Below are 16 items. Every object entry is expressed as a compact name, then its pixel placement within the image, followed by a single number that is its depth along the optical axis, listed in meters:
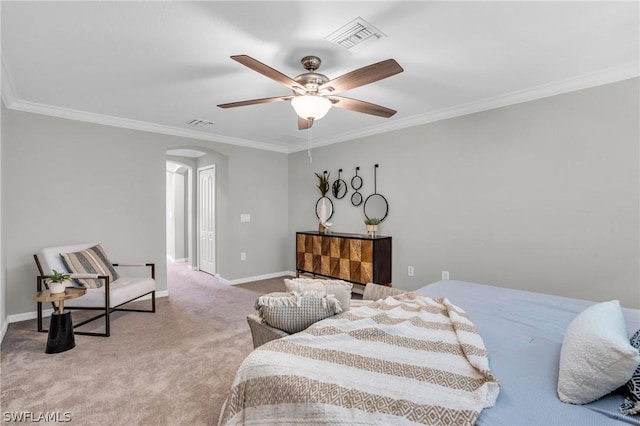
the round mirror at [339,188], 5.00
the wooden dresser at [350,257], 4.10
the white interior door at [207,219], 5.82
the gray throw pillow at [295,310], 1.68
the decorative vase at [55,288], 2.80
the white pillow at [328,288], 1.82
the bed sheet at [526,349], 1.03
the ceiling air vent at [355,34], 2.02
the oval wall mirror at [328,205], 5.17
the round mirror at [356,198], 4.77
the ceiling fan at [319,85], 1.98
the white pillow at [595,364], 1.07
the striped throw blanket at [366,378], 1.08
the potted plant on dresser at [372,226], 4.33
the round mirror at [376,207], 4.45
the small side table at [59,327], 2.77
